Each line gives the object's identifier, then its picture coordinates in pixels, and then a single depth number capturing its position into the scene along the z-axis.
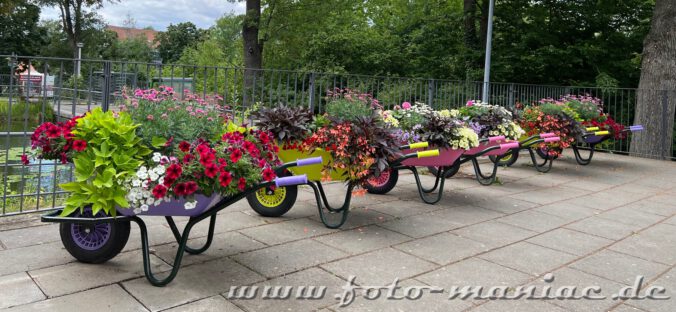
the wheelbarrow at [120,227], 2.93
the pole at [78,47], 38.78
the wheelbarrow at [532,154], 6.75
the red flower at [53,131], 2.88
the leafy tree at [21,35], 53.34
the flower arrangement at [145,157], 2.76
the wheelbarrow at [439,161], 5.12
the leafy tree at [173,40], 84.69
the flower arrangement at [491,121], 6.37
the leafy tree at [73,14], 38.28
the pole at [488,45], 12.30
